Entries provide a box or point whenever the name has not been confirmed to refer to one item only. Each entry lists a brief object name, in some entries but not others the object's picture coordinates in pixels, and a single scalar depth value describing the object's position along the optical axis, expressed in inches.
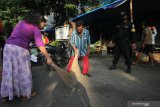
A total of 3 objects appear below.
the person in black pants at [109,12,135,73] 135.9
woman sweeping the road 88.4
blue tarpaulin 183.7
